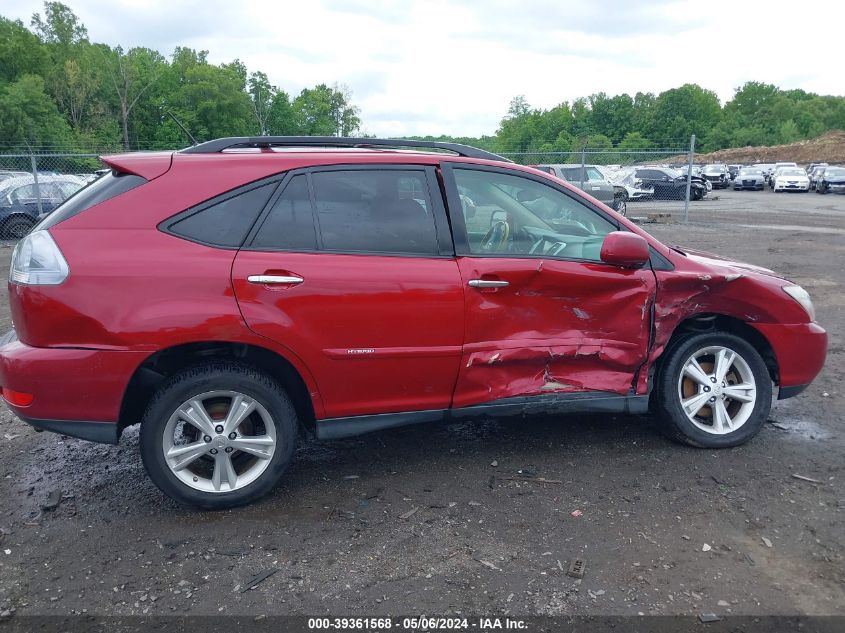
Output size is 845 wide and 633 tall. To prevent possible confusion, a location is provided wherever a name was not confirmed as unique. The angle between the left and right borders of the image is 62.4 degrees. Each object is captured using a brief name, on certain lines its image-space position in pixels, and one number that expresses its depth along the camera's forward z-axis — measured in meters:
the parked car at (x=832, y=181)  38.66
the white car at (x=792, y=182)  39.94
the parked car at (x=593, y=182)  20.70
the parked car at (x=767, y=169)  46.72
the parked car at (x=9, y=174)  16.56
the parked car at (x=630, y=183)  28.06
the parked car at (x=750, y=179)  42.50
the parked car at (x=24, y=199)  15.16
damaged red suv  3.34
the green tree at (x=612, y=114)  94.62
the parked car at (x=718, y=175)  45.56
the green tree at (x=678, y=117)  91.56
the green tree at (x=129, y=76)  54.16
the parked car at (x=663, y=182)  28.84
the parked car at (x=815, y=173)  41.25
